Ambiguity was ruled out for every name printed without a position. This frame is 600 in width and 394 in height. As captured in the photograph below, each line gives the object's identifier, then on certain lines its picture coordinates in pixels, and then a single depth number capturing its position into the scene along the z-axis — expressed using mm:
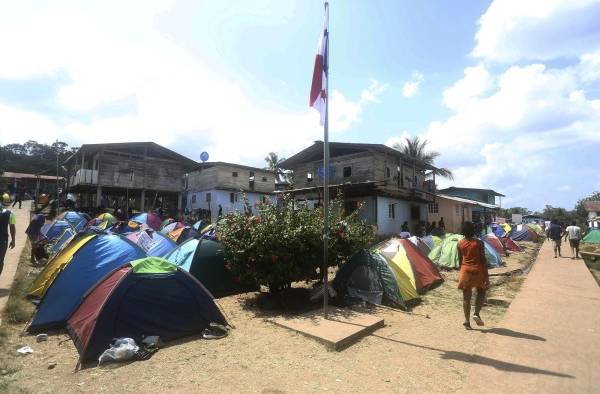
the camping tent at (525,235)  27922
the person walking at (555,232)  16359
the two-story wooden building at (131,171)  24984
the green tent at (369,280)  7652
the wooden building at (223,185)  32031
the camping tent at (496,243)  16562
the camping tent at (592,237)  23953
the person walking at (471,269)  6074
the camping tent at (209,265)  7801
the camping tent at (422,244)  13127
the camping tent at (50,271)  7536
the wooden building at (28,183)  40344
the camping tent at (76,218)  16716
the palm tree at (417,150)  37969
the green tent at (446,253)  12914
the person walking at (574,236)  15898
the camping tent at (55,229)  13094
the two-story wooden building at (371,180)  21734
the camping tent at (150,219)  18203
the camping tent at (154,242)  9875
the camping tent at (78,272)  5961
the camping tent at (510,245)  19897
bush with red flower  6875
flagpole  6422
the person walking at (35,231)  10844
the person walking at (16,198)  29338
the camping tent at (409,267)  8211
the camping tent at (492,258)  13650
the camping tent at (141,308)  4984
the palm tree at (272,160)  48625
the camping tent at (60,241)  11289
